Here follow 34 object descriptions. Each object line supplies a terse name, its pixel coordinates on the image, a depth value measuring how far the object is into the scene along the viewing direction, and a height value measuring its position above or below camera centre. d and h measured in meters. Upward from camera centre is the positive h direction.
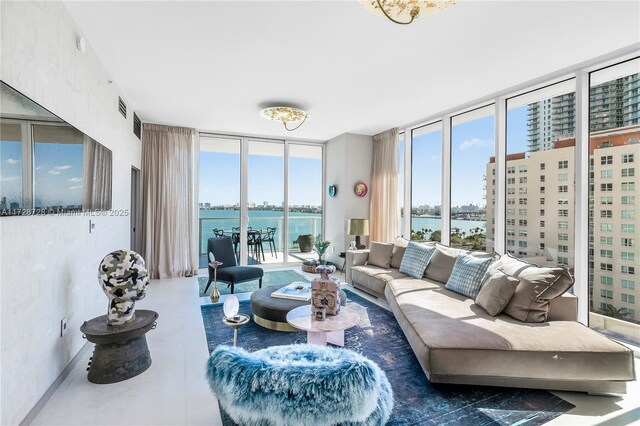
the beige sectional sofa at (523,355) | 2.11 -0.98
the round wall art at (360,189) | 6.14 +0.47
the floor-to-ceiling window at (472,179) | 4.21 +0.50
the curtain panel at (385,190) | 5.65 +0.44
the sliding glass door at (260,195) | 6.22 +0.36
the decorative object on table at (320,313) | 2.46 -0.81
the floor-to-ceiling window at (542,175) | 3.37 +0.46
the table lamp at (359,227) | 5.49 -0.26
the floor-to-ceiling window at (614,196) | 2.91 +0.18
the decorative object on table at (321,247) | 4.97 -0.56
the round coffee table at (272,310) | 3.11 -1.01
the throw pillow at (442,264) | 3.75 -0.63
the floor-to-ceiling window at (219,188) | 6.11 +0.48
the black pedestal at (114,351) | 2.28 -1.07
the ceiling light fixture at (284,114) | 4.21 +1.39
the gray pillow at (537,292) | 2.49 -0.64
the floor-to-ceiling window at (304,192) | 6.83 +0.46
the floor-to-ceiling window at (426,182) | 5.05 +0.53
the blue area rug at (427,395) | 1.93 -1.28
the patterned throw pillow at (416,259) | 3.97 -0.61
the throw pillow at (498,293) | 2.64 -0.70
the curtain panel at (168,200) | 5.39 +0.20
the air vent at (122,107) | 3.85 +1.35
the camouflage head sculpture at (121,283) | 2.39 -0.56
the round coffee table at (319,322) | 2.31 -0.87
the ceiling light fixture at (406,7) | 1.94 +1.33
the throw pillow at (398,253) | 4.51 -0.59
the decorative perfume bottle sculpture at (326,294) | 2.53 -0.68
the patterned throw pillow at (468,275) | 3.15 -0.66
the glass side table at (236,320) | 1.73 -0.63
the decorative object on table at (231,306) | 1.79 -0.56
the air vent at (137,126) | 4.77 +1.40
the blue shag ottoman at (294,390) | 1.11 -0.66
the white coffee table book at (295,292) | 3.30 -0.90
